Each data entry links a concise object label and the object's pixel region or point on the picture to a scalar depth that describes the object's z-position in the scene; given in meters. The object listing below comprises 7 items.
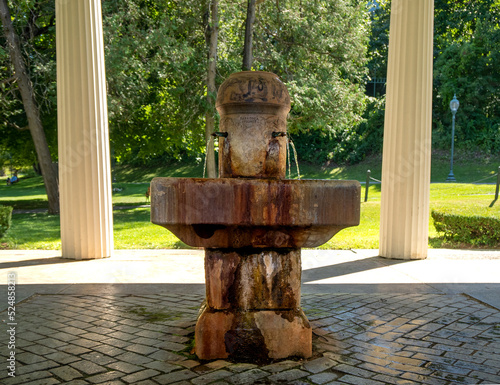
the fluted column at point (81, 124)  6.93
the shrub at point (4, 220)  9.98
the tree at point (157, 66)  13.80
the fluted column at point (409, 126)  7.08
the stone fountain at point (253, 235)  3.27
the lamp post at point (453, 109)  21.84
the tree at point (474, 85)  26.98
